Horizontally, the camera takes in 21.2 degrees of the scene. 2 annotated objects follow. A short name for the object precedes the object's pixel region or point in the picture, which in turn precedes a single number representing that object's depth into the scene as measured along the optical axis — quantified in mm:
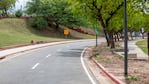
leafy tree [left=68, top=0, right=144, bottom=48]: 40844
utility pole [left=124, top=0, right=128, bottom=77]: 16859
